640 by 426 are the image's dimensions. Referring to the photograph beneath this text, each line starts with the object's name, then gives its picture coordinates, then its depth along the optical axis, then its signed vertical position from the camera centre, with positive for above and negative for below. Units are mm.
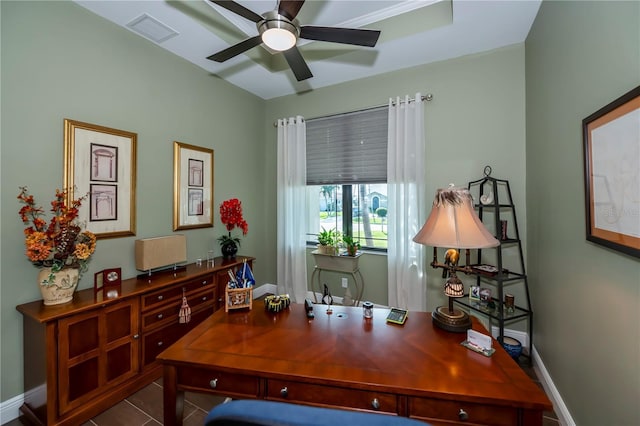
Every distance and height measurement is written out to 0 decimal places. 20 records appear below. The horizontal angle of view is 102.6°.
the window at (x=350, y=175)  3236 +530
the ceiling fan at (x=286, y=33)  1544 +1214
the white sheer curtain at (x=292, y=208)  3604 +107
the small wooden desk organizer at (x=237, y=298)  1665 -542
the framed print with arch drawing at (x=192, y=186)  2775 +339
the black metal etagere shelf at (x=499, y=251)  2279 -367
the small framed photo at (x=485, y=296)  2459 -788
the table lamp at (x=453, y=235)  1269 -102
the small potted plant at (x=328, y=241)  3223 -331
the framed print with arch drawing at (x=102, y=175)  2006 +354
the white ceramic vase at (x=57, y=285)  1670 -450
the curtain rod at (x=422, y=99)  2893 +1339
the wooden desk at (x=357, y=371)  956 -648
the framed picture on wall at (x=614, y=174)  1037 +184
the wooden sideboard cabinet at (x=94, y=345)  1569 -907
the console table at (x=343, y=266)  3092 -625
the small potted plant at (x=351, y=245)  3164 -382
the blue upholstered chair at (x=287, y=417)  512 -410
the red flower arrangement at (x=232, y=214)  3010 +21
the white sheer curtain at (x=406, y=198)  2904 +191
